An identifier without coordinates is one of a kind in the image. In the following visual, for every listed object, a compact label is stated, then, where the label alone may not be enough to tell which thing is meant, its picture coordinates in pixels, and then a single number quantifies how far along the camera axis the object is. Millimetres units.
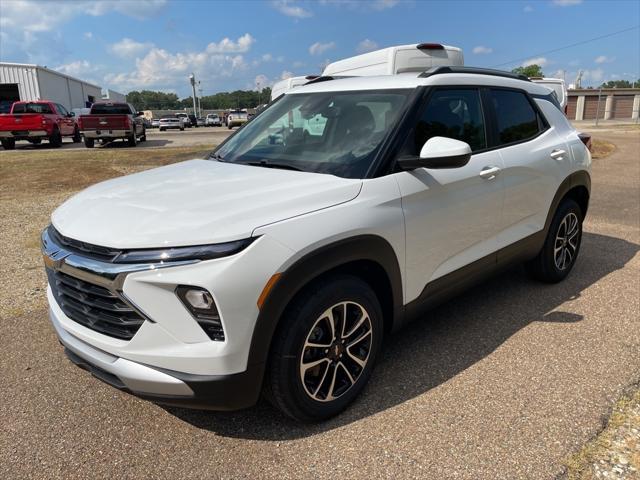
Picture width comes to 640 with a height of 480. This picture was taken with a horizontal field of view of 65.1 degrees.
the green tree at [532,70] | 81475
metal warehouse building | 36188
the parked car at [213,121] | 58647
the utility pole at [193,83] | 73175
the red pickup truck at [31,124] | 18609
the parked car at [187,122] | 52994
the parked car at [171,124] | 45344
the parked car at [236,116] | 44094
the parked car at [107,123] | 18109
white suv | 2217
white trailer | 6504
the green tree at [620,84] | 113688
